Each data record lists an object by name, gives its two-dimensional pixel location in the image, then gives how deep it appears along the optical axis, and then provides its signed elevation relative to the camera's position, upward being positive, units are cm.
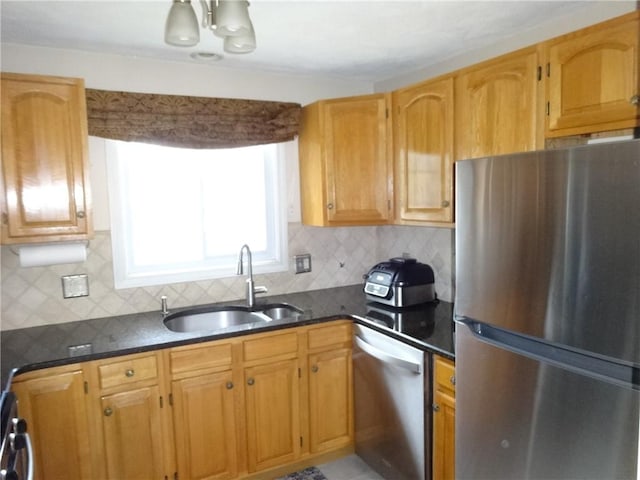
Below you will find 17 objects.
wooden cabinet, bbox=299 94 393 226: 269 +27
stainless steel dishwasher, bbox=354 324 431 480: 203 -97
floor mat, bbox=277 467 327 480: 244 -144
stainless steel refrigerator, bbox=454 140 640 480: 119 -34
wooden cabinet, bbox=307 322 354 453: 244 -98
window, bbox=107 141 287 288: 256 -1
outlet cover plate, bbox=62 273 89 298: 239 -38
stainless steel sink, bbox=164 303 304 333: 263 -63
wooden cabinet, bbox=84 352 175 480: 197 -91
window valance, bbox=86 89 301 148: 238 +51
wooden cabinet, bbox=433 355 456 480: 187 -90
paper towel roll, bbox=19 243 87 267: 209 -19
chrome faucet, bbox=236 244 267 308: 267 -43
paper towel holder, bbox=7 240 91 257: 216 -16
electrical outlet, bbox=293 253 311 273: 302 -37
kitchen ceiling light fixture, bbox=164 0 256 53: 135 +56
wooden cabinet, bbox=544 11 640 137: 154 +44
